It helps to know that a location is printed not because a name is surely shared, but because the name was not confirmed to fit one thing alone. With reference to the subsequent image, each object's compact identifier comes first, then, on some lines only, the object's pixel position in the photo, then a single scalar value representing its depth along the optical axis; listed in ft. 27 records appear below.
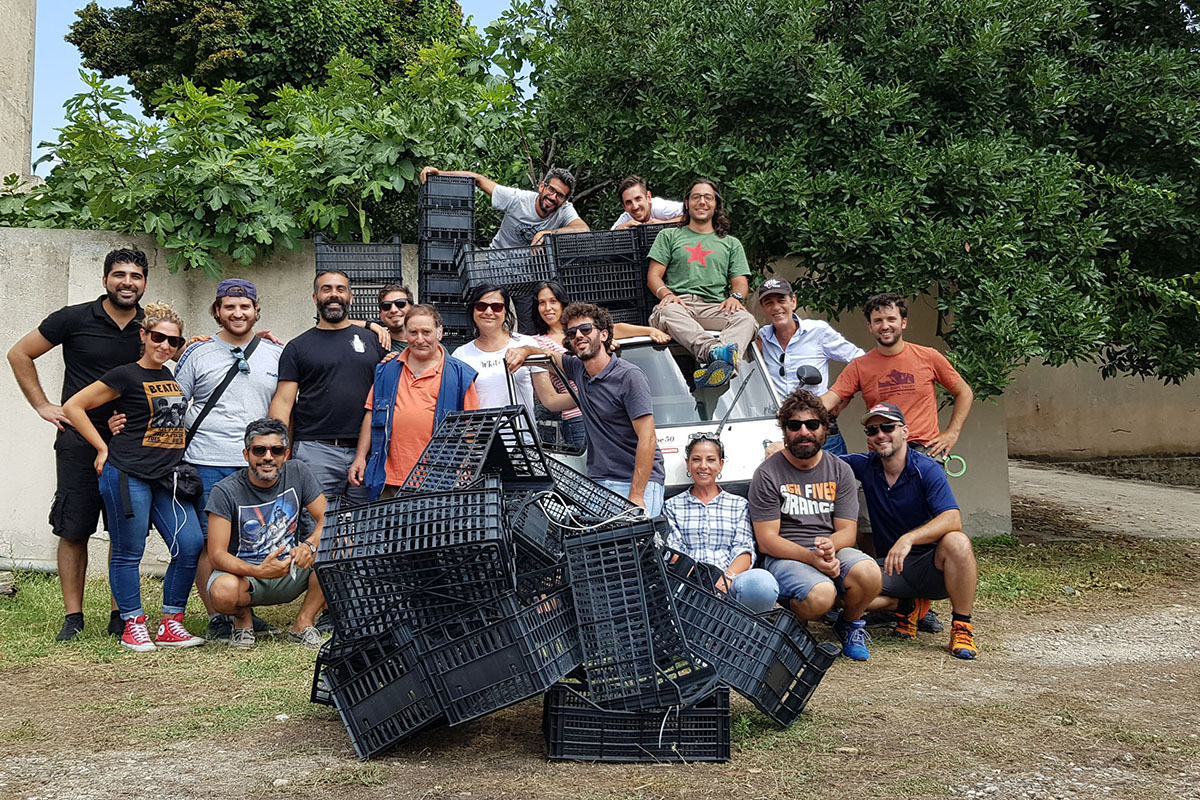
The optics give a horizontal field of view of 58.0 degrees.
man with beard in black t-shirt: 22.41
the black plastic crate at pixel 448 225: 28.50
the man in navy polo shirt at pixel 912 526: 20.68
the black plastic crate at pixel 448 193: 28.63
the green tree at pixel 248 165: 29.96
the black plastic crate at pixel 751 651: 15.43
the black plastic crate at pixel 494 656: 13.98
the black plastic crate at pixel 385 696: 14.26
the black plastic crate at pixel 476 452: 15.87
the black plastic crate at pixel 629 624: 14.29
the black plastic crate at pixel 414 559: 13.94
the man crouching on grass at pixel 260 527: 20.67
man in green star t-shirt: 24.90
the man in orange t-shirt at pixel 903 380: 22.94
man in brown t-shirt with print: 20.10
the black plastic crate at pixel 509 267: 26.68
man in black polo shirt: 21.42
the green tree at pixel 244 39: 66.23
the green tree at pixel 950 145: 27.81
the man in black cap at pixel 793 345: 24.61
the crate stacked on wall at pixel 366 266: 28.60
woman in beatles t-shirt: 20.94
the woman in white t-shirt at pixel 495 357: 22.17
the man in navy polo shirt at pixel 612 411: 20.61
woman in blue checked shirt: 20.56
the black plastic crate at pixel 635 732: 14.37
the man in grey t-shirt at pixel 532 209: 27.94
